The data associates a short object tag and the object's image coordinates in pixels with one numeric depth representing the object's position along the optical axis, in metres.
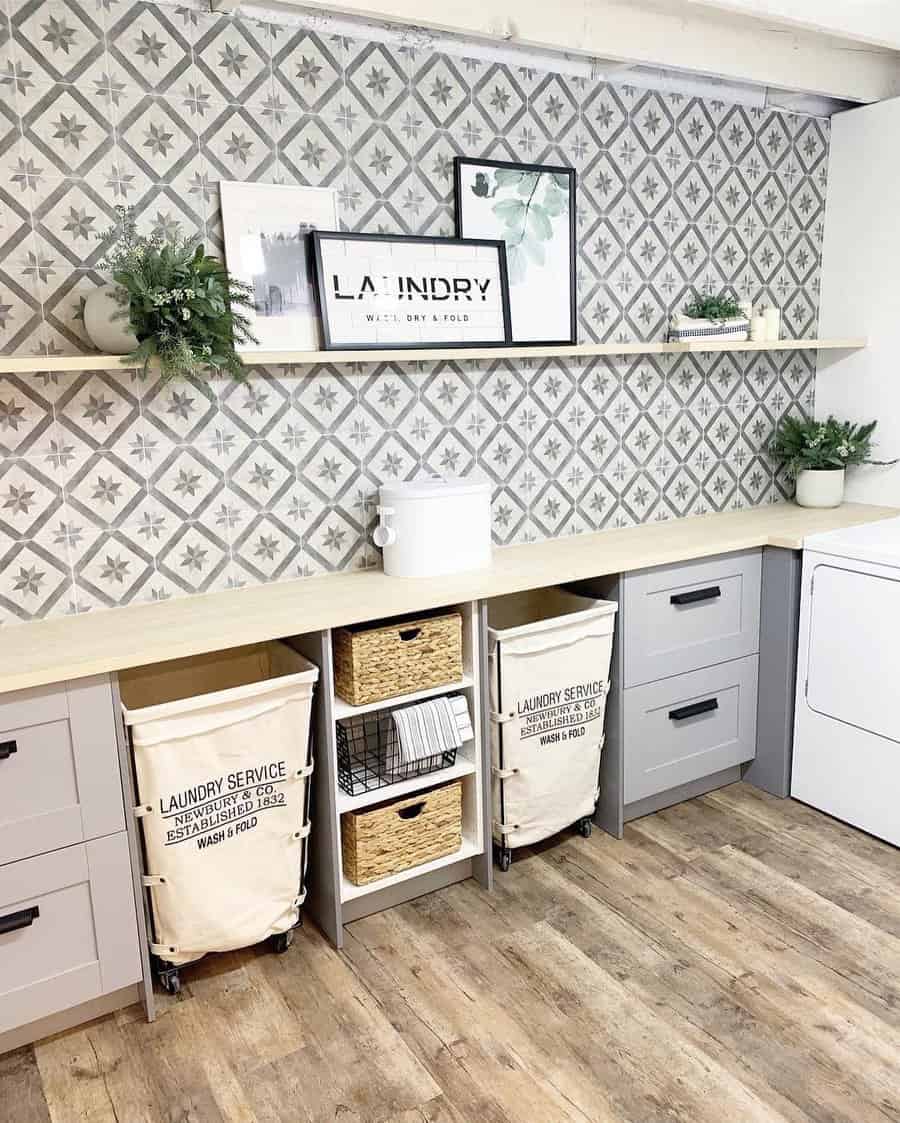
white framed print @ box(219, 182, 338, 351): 2.54
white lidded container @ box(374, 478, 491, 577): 2.65
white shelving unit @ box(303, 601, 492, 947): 2.45
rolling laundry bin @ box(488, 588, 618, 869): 2.70
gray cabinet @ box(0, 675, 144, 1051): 2.02
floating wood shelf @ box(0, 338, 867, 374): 2.12
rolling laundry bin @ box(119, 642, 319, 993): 2.21
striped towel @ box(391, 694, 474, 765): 2.52
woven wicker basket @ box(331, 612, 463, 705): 2.44
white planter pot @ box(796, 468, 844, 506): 3.62
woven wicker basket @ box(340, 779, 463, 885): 2.52
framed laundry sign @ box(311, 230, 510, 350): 2.68
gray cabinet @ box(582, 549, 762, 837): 2.93
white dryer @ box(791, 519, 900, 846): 2.88
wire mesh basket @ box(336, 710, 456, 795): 2.59
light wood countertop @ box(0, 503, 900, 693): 2.12
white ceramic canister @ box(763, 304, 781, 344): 3.39
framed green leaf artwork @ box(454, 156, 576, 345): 2.90
